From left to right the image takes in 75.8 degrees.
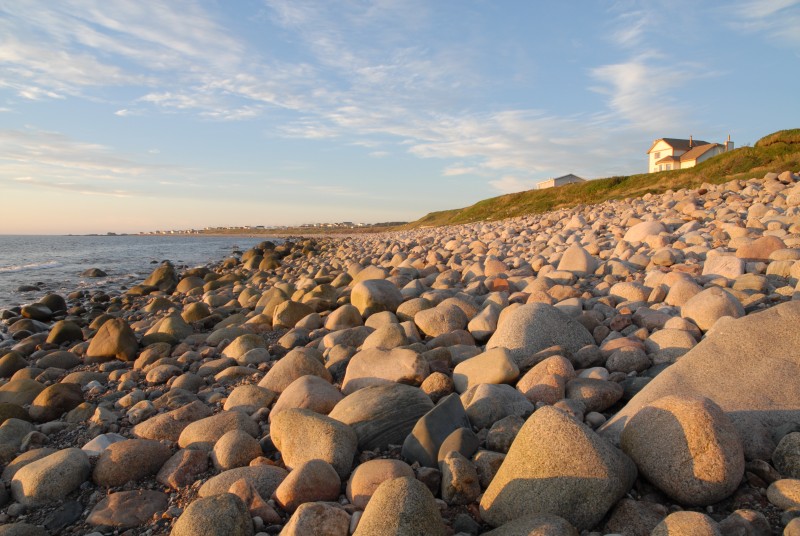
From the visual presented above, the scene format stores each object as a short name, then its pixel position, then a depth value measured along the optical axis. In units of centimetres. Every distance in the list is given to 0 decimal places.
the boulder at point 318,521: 211
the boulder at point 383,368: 381
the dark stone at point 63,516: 276
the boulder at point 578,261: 688
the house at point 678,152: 4162
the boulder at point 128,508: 268
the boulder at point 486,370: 348
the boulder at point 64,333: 778
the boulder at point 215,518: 224
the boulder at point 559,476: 211
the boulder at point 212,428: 333
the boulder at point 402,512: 194
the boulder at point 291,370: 418
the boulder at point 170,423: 361
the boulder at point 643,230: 839
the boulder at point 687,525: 181
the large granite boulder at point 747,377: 256
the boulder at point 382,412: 302
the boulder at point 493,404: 302
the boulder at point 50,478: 298
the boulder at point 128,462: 308
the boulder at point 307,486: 245
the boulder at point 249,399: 389
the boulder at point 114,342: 623
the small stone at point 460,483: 237
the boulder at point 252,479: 265
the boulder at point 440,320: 501
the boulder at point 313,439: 277
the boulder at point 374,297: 634
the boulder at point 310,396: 360
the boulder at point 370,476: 242
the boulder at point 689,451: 212
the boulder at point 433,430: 273
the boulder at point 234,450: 302
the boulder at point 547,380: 317
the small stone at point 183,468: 298
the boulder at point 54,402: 446
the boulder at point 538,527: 191
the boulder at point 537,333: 398
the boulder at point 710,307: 383
